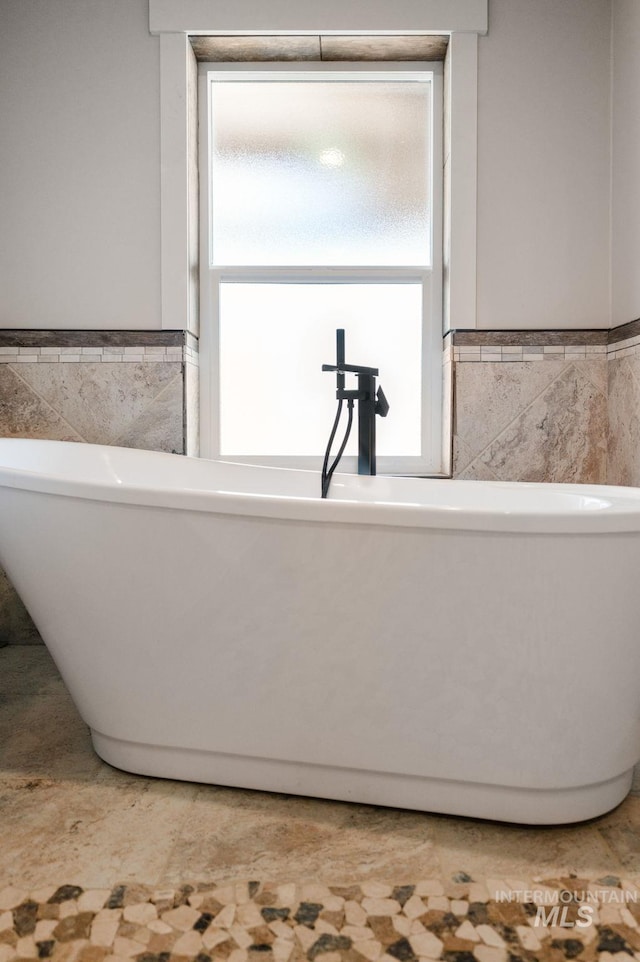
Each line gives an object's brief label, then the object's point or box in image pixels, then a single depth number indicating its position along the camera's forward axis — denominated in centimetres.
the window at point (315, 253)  253
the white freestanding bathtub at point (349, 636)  116
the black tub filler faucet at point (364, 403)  190
